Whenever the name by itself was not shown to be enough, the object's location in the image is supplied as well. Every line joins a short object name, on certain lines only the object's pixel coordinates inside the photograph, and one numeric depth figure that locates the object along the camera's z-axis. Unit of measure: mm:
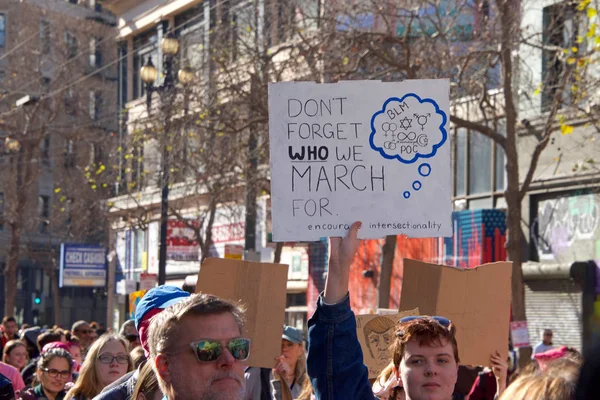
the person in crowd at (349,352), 5648
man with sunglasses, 4640
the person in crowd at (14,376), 13337
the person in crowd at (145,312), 6716
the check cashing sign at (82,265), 54301
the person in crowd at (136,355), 11491
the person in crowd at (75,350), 18120
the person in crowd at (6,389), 6252
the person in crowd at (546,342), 27924
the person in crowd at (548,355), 12552
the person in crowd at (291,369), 10357
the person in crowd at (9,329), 26913
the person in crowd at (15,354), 18251
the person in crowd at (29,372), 16768
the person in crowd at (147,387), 6234
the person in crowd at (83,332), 24271
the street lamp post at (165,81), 30768
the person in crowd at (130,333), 16174
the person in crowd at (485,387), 12834
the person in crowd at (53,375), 13254
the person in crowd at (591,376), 2604
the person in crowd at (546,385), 4173
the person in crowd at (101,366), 10369
